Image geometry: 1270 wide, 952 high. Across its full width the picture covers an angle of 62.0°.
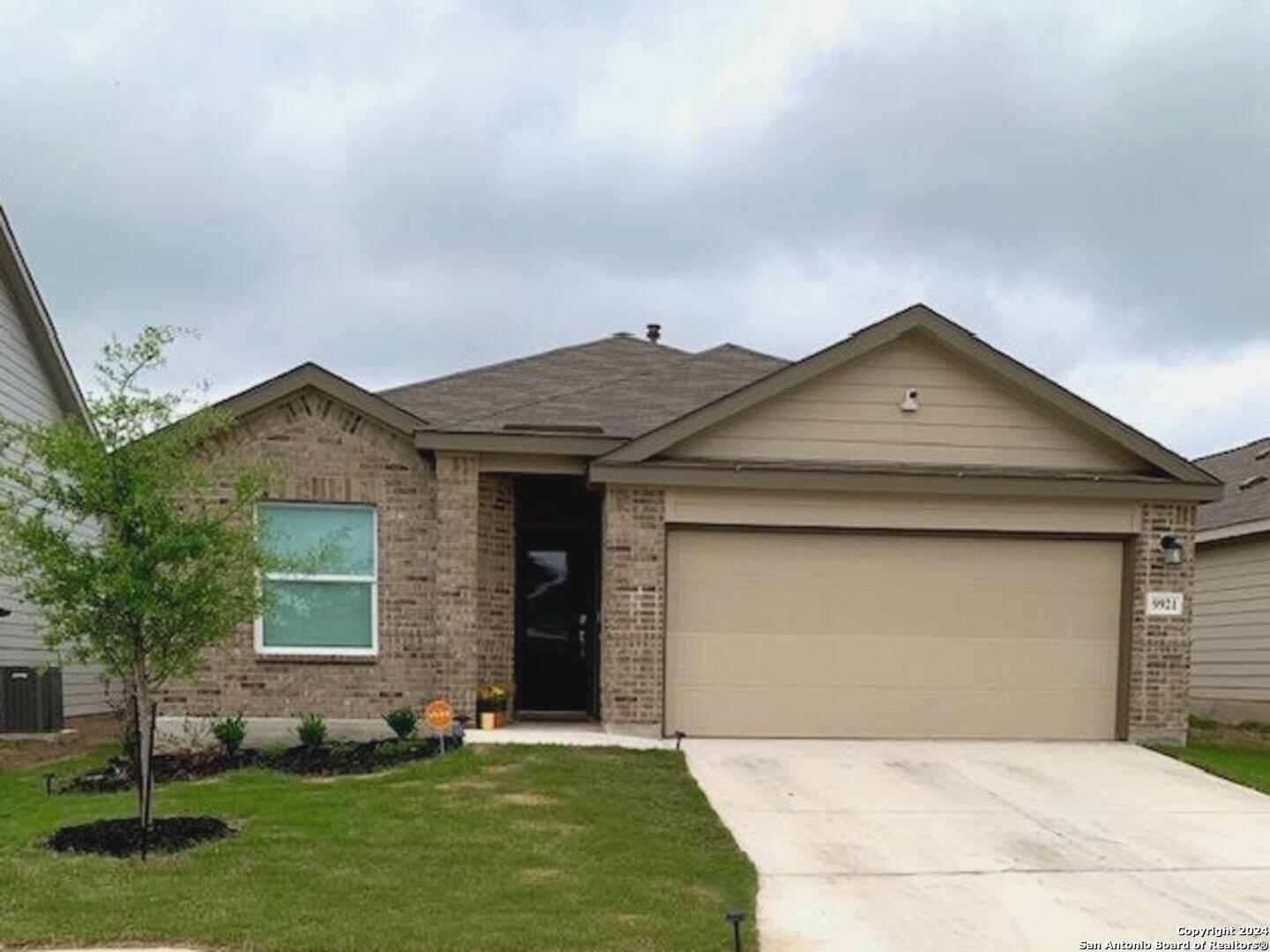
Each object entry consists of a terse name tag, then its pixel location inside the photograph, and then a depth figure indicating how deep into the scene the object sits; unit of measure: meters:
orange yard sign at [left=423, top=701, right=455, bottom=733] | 9.82
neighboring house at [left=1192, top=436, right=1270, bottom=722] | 15.19
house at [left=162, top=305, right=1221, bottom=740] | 10.67
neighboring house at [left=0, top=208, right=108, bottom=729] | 13.45
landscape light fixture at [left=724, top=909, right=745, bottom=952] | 4.96
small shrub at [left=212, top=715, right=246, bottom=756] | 9.86
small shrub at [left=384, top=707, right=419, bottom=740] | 10.24
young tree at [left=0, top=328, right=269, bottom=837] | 6.55
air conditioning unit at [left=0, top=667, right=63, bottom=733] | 12.25
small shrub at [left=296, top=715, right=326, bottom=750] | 9.94
